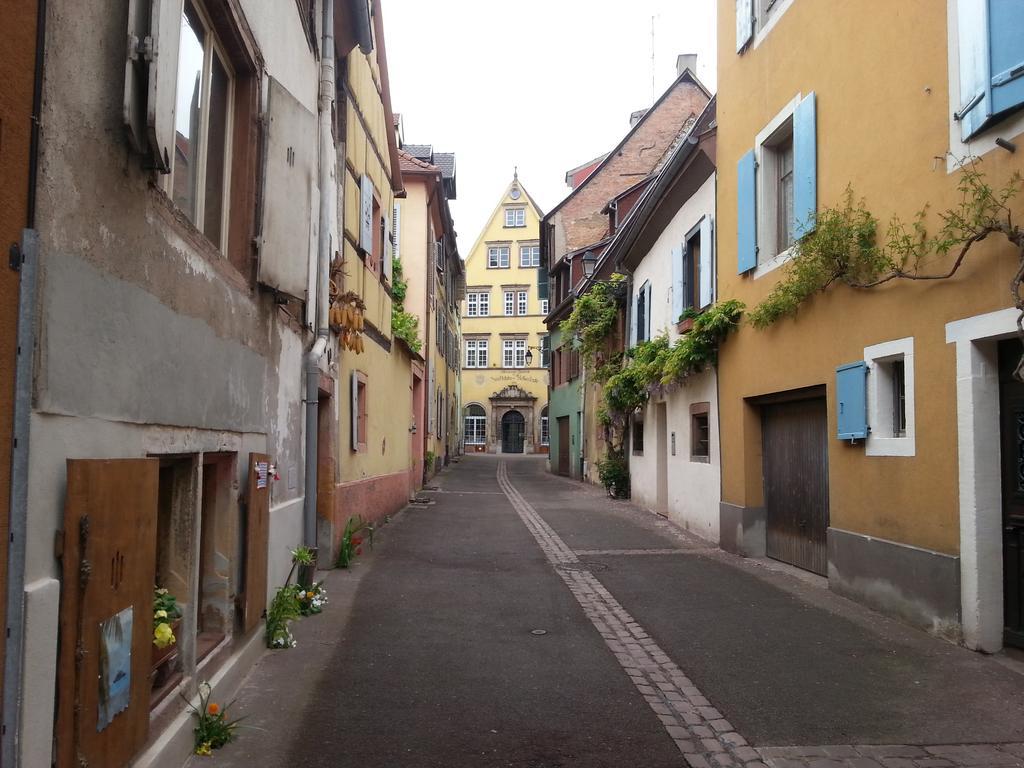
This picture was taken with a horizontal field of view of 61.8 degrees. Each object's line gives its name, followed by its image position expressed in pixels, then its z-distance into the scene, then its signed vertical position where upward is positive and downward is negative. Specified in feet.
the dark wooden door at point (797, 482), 28.63 -1.30
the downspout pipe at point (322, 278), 24.35 +4.85
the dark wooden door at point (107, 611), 8.73 -1.89
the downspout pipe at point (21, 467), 7.72 -0.25
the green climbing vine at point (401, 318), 48.91 +7.36
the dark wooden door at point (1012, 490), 18.60 -0.95
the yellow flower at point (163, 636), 11.74 -2.69
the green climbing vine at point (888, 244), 18.37 +5.16
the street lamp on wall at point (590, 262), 78.12 +16.72
